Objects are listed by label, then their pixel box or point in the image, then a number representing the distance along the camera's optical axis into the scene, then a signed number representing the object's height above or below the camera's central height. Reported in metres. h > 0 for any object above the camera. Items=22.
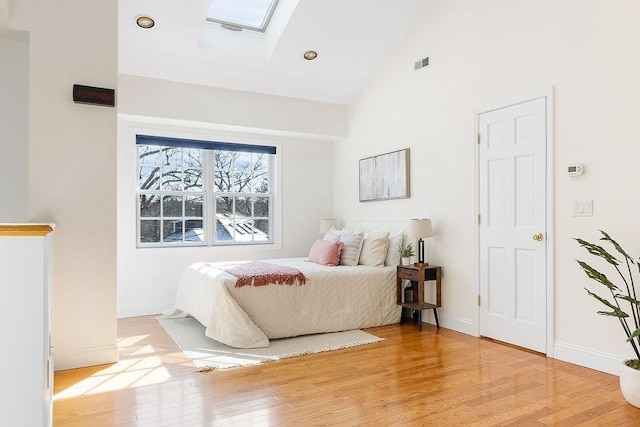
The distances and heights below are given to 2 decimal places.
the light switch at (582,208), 3.27 +0.05
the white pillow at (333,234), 5.36 -0.23
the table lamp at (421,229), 4.43 -0.14
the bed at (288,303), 3.79 -0.81
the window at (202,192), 5.42 +0.29
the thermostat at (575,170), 3.30 +0.34
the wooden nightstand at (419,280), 4.38 -0.64
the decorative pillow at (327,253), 4.83 -0.41
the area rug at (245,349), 3.44 -1.11
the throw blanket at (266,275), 3.94 -0.54
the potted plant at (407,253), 4.69 -0.39
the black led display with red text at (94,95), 3.29 +0.88
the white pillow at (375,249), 4.86 -0.37
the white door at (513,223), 3.62 -0.07
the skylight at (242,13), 4.66 +2.15
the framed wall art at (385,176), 5.04 +0.46
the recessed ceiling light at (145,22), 4.21 +1.82
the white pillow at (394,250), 4.90 -0.38
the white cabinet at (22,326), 1.82 -0.45
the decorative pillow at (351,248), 4.89 -0.36
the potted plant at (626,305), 2.62 -0.60
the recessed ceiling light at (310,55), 5.08 +1.82
